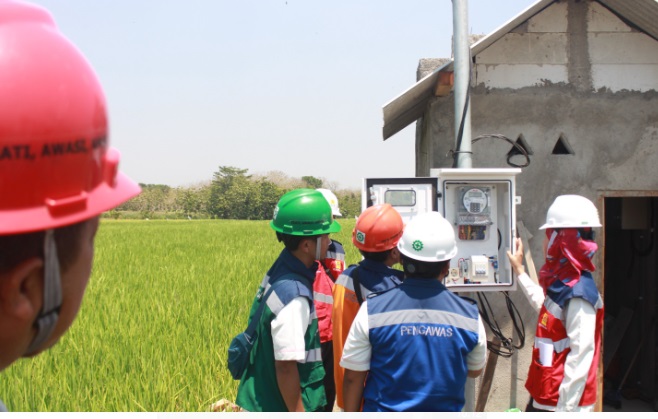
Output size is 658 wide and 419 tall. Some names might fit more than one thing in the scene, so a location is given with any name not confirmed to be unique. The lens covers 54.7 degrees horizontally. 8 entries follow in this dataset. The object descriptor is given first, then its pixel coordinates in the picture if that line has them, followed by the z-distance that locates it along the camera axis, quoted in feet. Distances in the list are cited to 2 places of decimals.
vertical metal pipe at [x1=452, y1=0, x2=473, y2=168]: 13.98
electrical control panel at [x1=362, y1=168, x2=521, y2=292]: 14.11
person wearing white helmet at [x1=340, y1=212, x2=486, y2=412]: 8.71
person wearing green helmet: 9.41
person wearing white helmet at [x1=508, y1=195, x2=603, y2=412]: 11.55
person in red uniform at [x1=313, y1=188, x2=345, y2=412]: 11.91
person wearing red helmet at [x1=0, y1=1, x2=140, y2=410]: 3.34
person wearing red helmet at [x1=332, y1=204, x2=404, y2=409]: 10.79
